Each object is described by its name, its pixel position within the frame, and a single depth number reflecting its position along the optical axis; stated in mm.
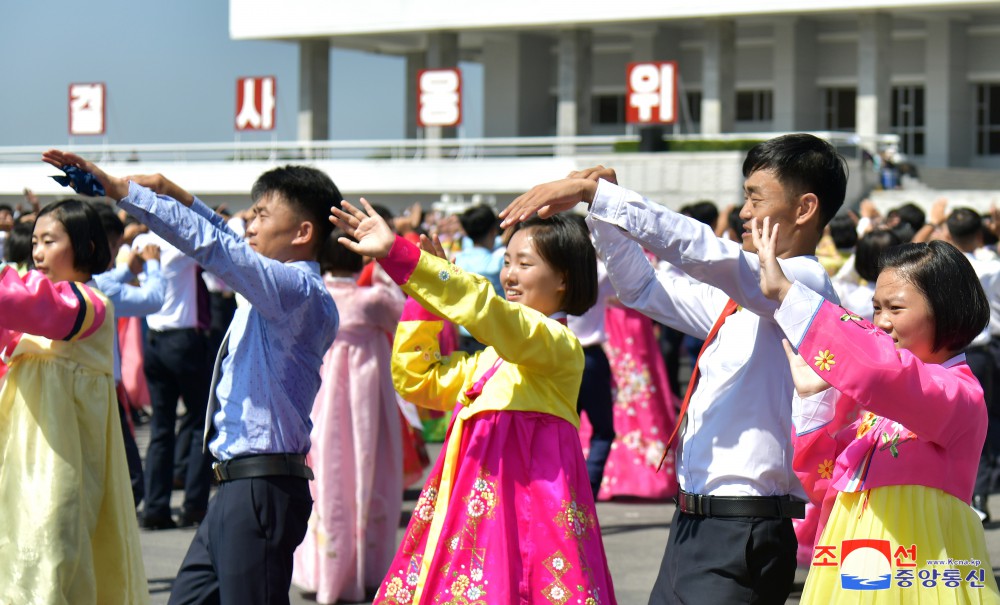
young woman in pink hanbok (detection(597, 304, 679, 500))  18250
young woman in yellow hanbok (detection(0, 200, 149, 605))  9305
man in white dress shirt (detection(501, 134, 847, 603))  7098
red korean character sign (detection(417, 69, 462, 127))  65812
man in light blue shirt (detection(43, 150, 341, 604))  7856
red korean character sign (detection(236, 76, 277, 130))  71437
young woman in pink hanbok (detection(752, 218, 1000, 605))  6145
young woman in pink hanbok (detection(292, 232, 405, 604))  12664
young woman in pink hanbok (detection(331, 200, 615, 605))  7617
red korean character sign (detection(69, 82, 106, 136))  73625
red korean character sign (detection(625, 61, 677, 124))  60375
